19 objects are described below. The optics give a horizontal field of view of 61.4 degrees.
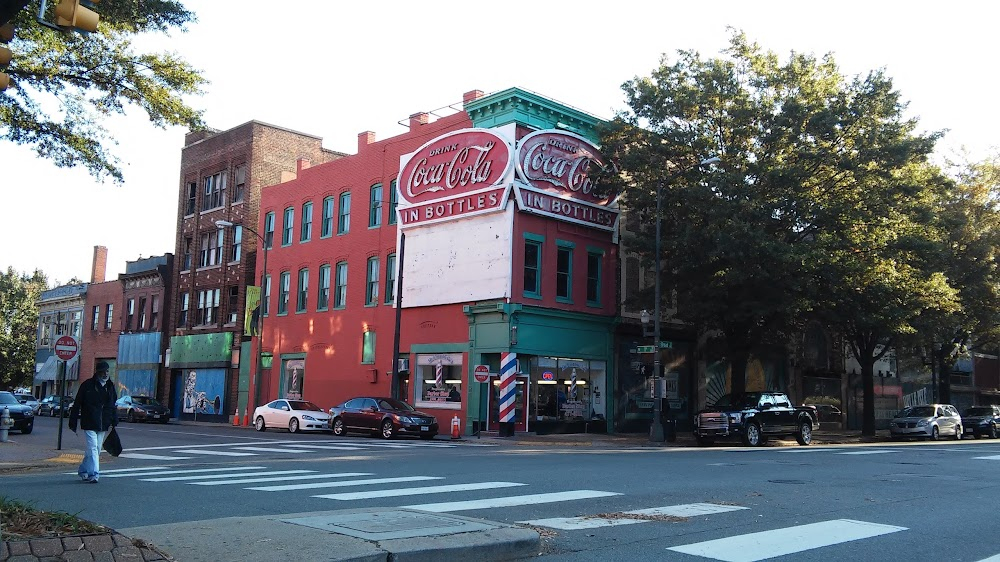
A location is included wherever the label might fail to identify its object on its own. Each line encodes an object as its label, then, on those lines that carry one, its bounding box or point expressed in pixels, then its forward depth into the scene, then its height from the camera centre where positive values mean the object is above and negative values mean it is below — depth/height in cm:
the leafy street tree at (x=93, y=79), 1783 +655
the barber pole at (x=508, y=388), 2981 +0
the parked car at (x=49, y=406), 5141 -200
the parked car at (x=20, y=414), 2957 -145
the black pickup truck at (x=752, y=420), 2733 -80
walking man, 1221 -56
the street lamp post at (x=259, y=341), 4021 +194
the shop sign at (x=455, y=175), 3122 +816
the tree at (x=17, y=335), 6688 +301
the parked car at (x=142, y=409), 4275 -167
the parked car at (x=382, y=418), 2838 -118
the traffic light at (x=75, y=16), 772 +328
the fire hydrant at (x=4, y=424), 2312 -142
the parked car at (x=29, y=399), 4629 -152
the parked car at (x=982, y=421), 4075 -90
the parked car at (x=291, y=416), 3266 -138
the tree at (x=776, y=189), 2803 +709
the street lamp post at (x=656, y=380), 2892 +43
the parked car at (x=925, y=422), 3538 -93
